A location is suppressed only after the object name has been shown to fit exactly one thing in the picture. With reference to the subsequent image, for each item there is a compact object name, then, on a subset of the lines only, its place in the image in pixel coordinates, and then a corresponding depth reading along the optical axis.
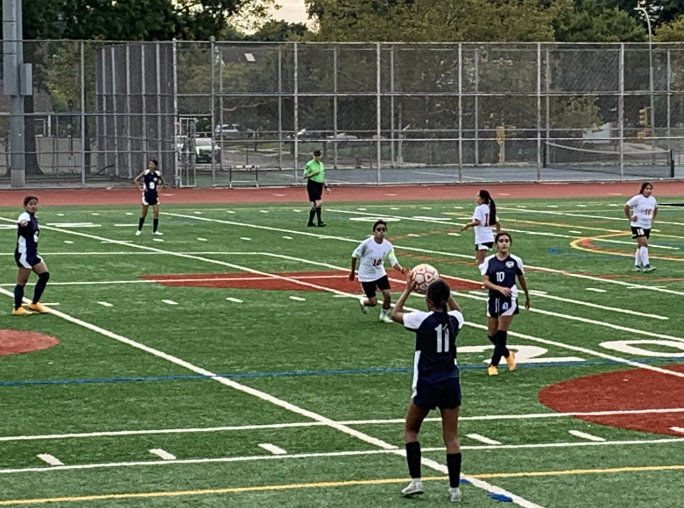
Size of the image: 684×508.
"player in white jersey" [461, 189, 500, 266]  28.30
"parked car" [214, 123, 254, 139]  56.81
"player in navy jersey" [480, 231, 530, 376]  18.84
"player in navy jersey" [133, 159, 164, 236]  37.00
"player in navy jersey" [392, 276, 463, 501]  12.30
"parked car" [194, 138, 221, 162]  57.50
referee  39.75
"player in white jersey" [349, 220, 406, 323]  22.70
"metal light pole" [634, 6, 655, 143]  60.38
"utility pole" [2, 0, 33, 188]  53.91
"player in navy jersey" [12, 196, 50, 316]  23.84
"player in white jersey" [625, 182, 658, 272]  29.80
